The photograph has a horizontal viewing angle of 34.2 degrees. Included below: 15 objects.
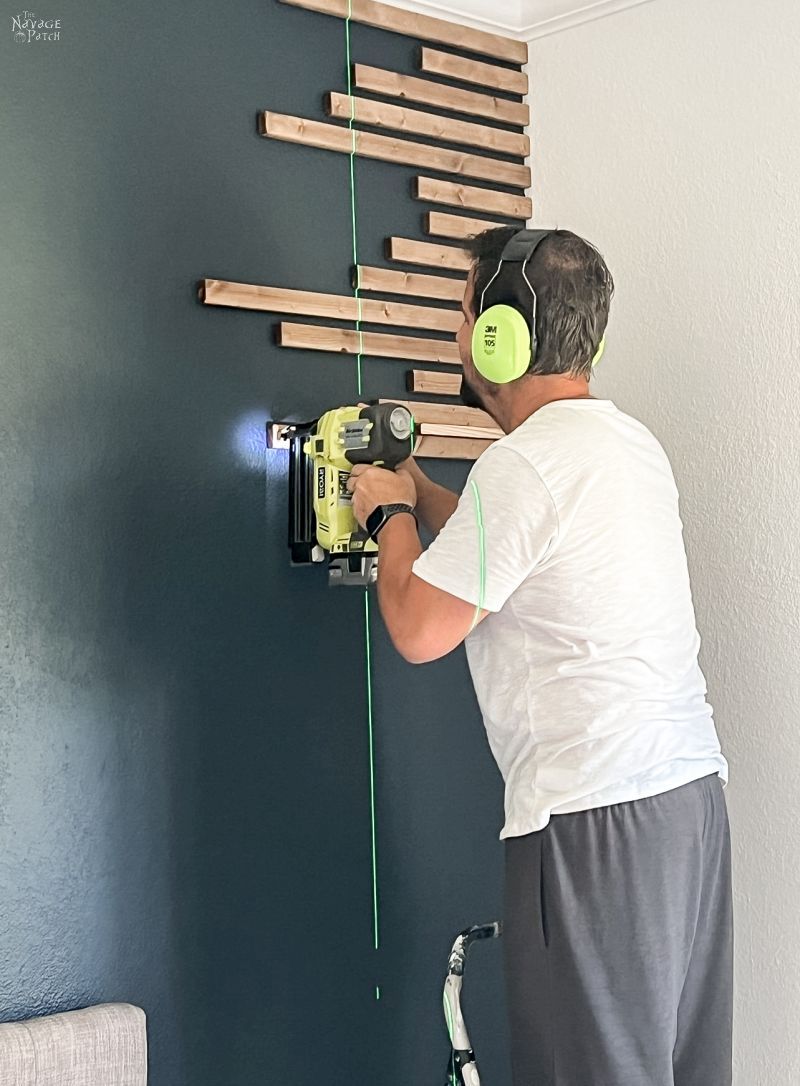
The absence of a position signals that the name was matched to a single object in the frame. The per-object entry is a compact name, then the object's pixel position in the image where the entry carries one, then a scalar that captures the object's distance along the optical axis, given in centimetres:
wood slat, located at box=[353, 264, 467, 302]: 238
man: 174
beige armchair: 179
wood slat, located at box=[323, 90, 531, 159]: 236
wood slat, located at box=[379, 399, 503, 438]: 245
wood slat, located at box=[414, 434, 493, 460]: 246
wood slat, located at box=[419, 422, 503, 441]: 244
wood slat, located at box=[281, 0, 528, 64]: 237
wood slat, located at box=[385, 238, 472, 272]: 244
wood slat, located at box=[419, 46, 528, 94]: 249
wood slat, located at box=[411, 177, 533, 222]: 249
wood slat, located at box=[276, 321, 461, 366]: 226
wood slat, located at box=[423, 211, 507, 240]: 250
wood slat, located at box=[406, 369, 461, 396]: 245
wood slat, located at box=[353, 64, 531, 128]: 240
